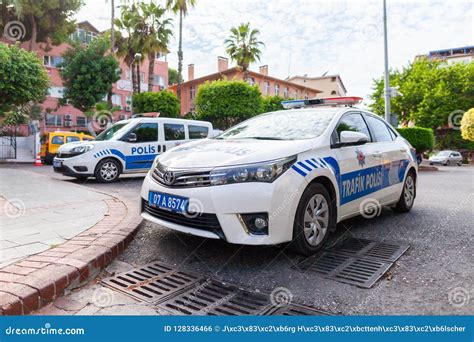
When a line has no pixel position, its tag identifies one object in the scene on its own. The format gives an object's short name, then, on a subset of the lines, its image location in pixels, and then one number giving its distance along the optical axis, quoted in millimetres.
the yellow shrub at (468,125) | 30425
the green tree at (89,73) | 24500
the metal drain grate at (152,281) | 2850
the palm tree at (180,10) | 29953
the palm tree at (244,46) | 36375
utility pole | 16109
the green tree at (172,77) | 55269
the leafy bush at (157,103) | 30828
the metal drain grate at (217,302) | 2574
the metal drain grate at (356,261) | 3113
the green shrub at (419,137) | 17656
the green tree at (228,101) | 32125
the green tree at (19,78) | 16031
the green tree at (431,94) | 34875
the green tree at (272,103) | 37078
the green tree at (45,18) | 24823
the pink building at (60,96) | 31281
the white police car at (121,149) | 8852
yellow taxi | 17578
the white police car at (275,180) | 3133
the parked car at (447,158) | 29234
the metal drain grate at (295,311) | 2521
